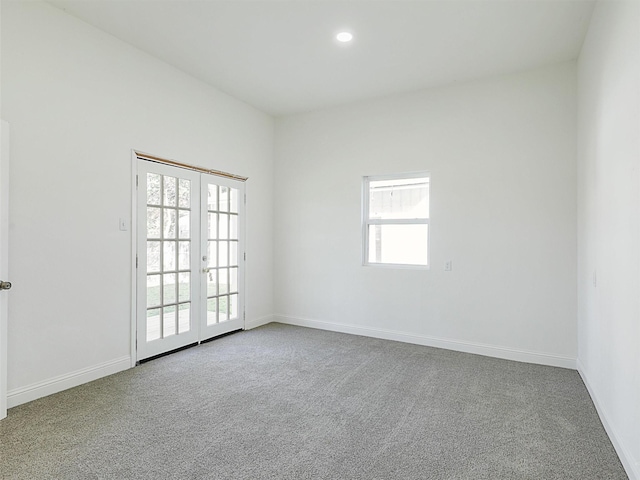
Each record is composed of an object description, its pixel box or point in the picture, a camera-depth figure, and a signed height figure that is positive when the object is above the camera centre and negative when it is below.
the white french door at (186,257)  3.84 -0.18
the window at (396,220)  4.70 +0.30
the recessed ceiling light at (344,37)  3.35 +1.85
